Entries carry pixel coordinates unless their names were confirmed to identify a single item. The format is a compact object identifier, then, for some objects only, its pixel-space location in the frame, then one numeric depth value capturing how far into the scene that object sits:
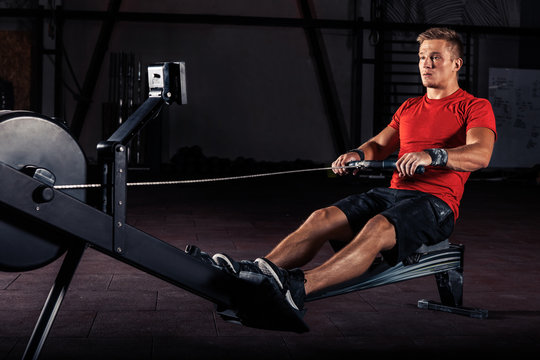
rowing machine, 1.79
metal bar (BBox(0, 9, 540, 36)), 10.40
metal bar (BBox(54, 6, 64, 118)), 10.41
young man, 2.27
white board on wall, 11.42
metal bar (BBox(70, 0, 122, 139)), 10.45
